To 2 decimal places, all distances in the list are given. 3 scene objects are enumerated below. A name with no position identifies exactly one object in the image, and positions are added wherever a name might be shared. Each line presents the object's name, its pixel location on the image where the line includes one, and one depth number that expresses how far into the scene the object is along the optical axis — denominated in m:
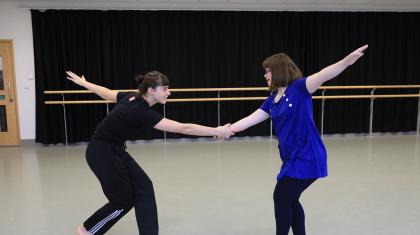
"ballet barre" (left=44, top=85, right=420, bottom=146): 6.28
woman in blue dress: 1.92
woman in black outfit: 2.08
